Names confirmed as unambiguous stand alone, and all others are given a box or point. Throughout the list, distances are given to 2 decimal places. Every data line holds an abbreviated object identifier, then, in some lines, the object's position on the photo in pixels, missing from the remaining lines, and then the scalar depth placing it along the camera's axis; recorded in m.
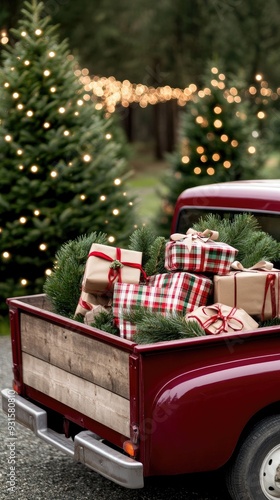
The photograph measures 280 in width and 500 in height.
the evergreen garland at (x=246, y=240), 4.31
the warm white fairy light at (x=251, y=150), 11.23
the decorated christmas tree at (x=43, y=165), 8.36
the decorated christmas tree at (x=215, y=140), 11.07
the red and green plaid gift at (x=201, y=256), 4.02
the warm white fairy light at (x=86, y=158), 8.43
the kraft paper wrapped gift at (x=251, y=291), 3.96
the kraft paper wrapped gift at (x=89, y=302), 4.21
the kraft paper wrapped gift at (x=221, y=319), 3.79
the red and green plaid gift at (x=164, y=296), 3.97
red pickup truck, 3.53
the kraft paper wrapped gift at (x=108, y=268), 4.13
